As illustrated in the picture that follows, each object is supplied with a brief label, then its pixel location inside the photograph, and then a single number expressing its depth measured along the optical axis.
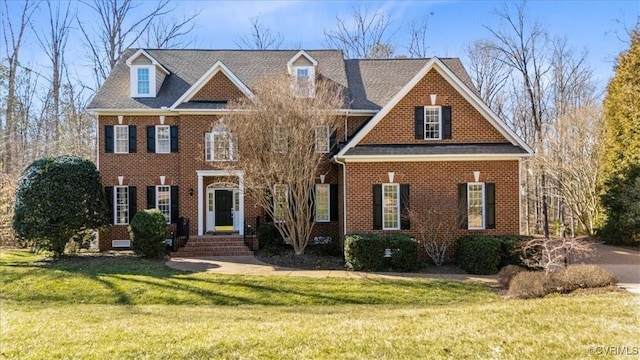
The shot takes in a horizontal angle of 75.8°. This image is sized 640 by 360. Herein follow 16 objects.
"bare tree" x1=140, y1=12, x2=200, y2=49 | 31.59
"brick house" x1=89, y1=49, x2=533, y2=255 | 15.01
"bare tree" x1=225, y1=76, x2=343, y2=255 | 14.37
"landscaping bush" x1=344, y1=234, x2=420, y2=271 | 13.53
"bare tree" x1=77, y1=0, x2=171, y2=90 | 29.16
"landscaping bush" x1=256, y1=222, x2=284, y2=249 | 16.97
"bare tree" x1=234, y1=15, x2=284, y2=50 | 33.56
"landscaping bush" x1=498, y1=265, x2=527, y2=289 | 11.66
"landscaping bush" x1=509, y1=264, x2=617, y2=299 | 10.07
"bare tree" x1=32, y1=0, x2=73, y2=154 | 29.46
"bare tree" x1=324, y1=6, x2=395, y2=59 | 31.85
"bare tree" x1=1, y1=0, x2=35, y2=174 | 24.52
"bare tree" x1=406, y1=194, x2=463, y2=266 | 14.16
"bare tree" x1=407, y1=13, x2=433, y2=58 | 33.88
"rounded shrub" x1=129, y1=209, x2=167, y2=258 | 15.07
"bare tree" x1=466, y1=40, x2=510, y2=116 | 32.91
